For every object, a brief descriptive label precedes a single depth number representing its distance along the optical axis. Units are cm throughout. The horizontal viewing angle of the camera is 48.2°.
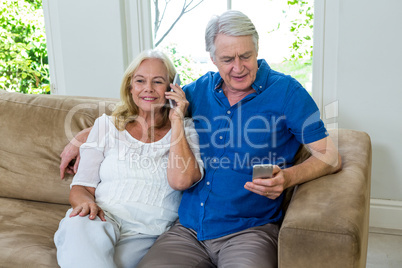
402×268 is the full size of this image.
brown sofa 127
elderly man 159
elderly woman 169
